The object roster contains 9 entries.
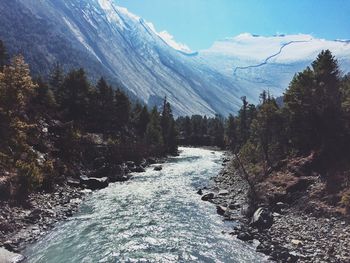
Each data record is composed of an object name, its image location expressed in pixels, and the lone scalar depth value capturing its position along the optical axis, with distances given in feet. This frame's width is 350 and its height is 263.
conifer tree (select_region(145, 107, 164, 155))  361.10
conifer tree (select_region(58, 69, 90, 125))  313.73
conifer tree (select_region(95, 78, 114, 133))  335.14
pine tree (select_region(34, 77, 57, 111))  266.61
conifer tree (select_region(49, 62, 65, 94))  349.20
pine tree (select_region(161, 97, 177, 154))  414.21
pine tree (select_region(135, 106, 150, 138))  425.28
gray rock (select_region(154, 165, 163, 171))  275.08
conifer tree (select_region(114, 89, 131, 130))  360.28
